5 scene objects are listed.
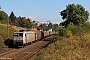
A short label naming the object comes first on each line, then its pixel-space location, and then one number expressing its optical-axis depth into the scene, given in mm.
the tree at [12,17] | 147000
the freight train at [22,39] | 42184
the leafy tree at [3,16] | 99269
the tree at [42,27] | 143275
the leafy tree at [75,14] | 56469
